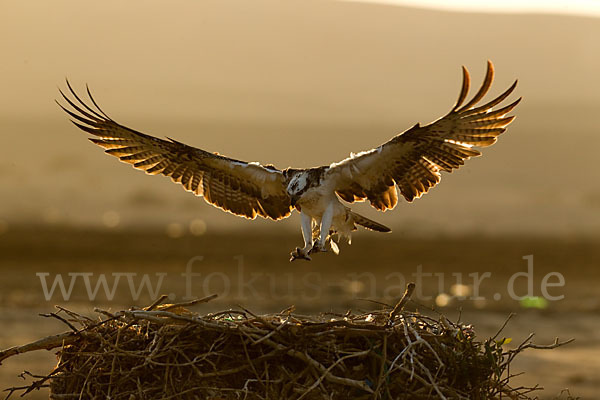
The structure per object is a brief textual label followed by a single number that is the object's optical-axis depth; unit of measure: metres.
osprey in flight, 18.73
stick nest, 14.77
